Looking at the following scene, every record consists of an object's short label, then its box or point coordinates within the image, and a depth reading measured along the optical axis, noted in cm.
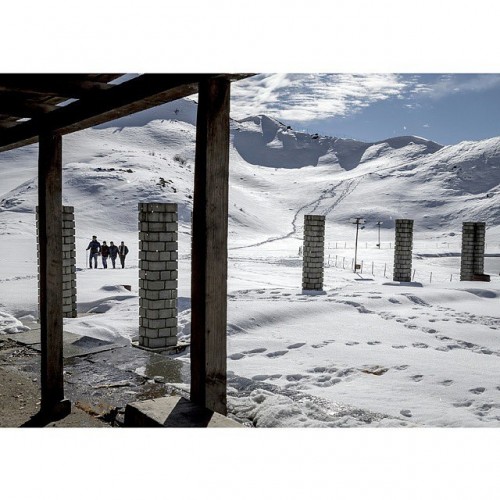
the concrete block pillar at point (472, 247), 1922
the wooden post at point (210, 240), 287
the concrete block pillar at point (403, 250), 1780
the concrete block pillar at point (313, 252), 1430
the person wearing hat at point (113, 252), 2045
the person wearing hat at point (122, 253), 2101
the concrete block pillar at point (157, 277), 805
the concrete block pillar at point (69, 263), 1009
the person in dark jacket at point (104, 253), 1988
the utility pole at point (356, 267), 2334
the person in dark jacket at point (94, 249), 1934
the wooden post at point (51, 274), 417
